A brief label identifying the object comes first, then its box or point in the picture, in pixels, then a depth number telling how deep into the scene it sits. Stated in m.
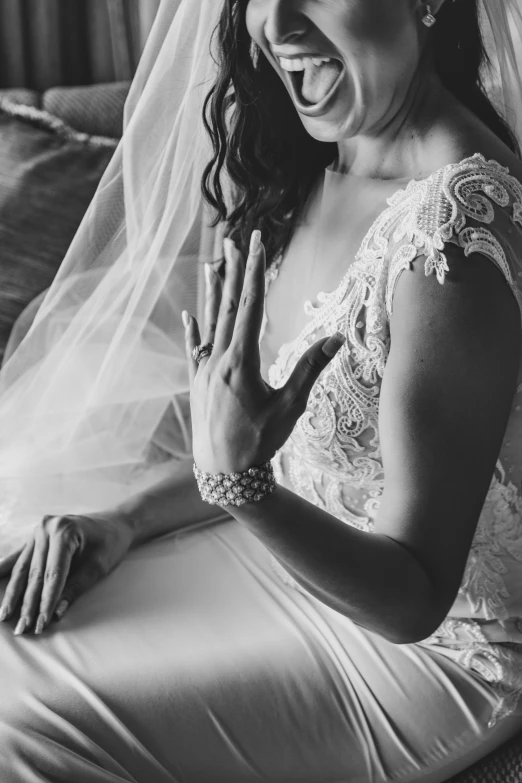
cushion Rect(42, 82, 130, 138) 1.73
